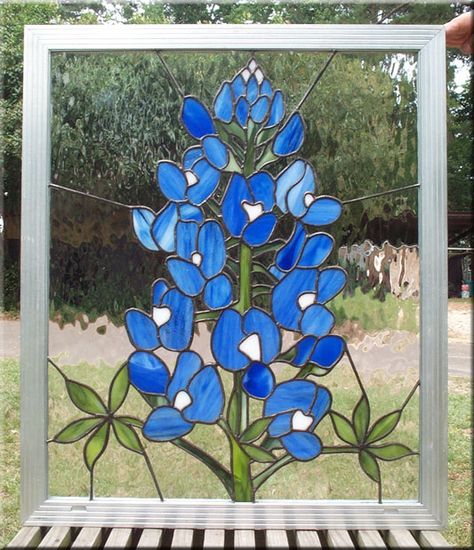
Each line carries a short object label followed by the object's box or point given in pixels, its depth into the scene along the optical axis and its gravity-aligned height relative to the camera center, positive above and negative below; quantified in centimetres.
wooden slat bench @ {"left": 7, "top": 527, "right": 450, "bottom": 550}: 177 -83
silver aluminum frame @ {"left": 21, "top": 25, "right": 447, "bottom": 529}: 185 -3
